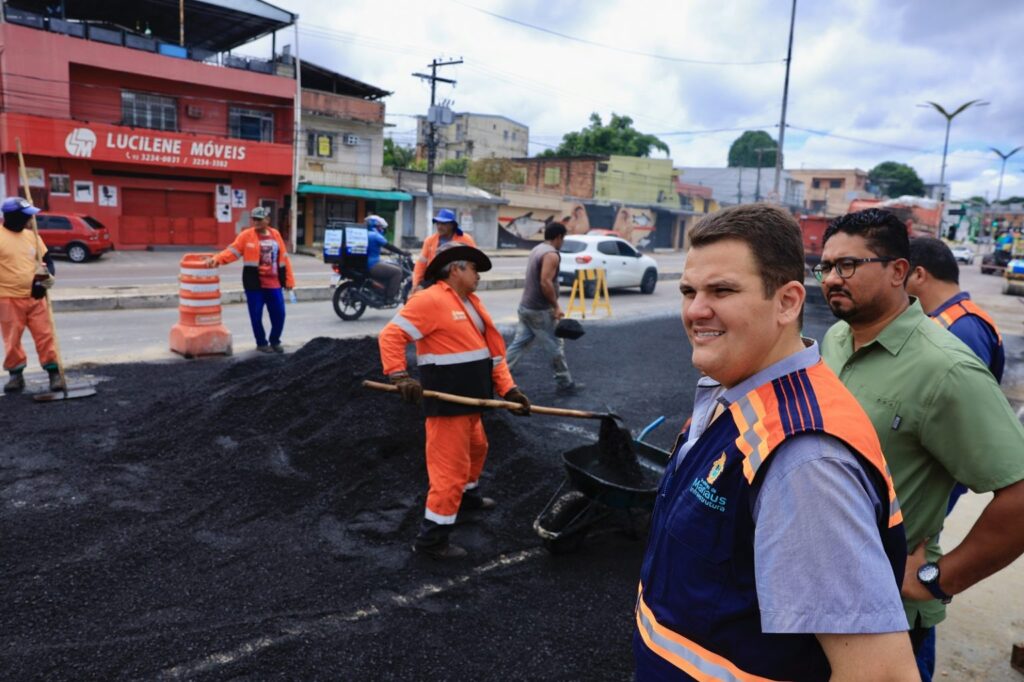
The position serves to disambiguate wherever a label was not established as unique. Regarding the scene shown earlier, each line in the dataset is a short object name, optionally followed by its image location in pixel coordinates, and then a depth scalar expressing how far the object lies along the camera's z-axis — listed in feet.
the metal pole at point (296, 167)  101.35
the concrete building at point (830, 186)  229.25
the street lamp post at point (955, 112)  113.94
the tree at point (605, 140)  191.72
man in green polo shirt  6.33
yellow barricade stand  46.05
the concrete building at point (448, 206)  121.60
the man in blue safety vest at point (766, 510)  3.87
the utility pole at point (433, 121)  107.76
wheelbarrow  13.10
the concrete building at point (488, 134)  257.34
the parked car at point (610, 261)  57.57
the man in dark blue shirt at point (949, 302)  9.42
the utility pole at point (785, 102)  82.38
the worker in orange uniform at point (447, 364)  13.55
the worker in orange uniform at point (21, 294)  22.20
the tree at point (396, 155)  173.37
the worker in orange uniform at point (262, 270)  29.53
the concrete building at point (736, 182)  217.97
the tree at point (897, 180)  276.41
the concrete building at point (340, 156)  108.37
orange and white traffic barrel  28.89
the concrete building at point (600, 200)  141.18
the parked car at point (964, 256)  158.51
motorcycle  40.75
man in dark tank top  26.14
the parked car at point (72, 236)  73.10
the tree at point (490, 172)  153.99
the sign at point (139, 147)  80.59
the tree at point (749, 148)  290.35
